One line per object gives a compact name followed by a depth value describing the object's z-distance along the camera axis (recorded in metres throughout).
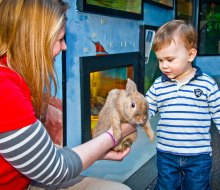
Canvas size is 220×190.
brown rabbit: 1.42
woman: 0.97
